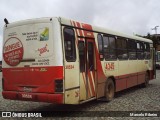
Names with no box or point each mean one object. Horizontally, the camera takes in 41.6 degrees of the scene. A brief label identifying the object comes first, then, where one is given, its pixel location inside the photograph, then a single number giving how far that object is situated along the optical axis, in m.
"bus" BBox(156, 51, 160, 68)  29.88
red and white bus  6.41
